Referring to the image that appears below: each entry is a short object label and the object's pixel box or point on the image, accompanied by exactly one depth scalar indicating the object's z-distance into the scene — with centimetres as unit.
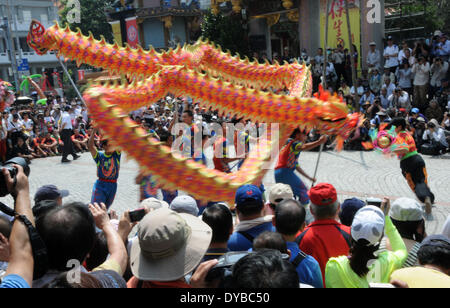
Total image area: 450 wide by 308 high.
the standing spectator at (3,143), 1000
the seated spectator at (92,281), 148
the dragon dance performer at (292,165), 484
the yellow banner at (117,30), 2816
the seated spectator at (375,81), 1273
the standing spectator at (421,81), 1140
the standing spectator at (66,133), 1157
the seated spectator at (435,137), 895
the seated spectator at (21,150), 1126
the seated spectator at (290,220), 232
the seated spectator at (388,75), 1222
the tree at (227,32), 1738
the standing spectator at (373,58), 1323
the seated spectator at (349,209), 293
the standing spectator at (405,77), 1191
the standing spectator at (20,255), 141
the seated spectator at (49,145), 1319
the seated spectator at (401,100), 1111
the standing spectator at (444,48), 1156
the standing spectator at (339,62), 1350
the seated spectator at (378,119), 985
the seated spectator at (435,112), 1047
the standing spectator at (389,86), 1180
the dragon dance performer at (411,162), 538
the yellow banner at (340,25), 1443
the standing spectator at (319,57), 1413
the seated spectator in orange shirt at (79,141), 1331
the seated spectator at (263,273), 140
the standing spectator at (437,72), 1127
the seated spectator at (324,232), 244
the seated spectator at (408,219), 264
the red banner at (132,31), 2675
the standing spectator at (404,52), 1216
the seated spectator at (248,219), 248
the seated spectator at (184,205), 296
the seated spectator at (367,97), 1192
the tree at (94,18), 3381
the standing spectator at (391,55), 1271
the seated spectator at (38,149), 1299
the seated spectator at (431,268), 170
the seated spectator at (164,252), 165
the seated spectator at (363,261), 197
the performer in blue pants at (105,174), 486
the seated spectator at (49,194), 333
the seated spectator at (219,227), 227
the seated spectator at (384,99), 1162
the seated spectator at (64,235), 158
